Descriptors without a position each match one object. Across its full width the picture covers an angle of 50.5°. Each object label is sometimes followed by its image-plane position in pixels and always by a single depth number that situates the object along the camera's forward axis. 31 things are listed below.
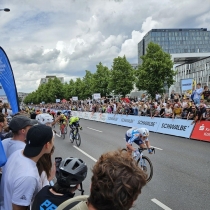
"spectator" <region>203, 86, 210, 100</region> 13.97
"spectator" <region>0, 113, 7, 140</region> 4.15
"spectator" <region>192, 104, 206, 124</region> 12.05
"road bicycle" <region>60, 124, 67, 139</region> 13.66
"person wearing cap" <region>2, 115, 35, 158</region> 3.08
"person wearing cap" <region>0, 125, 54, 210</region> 1.90
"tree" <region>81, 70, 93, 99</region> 54.66
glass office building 111.44
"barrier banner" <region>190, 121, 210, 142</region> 11.53
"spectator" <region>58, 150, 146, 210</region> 1.33
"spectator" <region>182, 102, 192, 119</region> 13.58
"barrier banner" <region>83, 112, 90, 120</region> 30.89
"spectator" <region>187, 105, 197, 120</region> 12.93
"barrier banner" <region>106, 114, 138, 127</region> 18.28
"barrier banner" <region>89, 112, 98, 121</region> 27.87
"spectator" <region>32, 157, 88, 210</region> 1.70
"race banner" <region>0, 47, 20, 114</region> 5.87
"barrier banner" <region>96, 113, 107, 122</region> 24.50
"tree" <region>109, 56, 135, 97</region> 39.38
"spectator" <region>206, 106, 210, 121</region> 12.12
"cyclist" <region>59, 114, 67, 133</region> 13.77
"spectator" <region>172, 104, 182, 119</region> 14.48
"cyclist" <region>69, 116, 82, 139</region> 11.48
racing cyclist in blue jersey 5.99
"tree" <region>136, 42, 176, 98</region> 32.06
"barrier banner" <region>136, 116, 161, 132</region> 15.48
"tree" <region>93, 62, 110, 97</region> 45.81
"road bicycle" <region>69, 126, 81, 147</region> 11.15
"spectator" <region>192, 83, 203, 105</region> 14.03
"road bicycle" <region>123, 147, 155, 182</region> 6.16
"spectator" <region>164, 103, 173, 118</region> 15.08
